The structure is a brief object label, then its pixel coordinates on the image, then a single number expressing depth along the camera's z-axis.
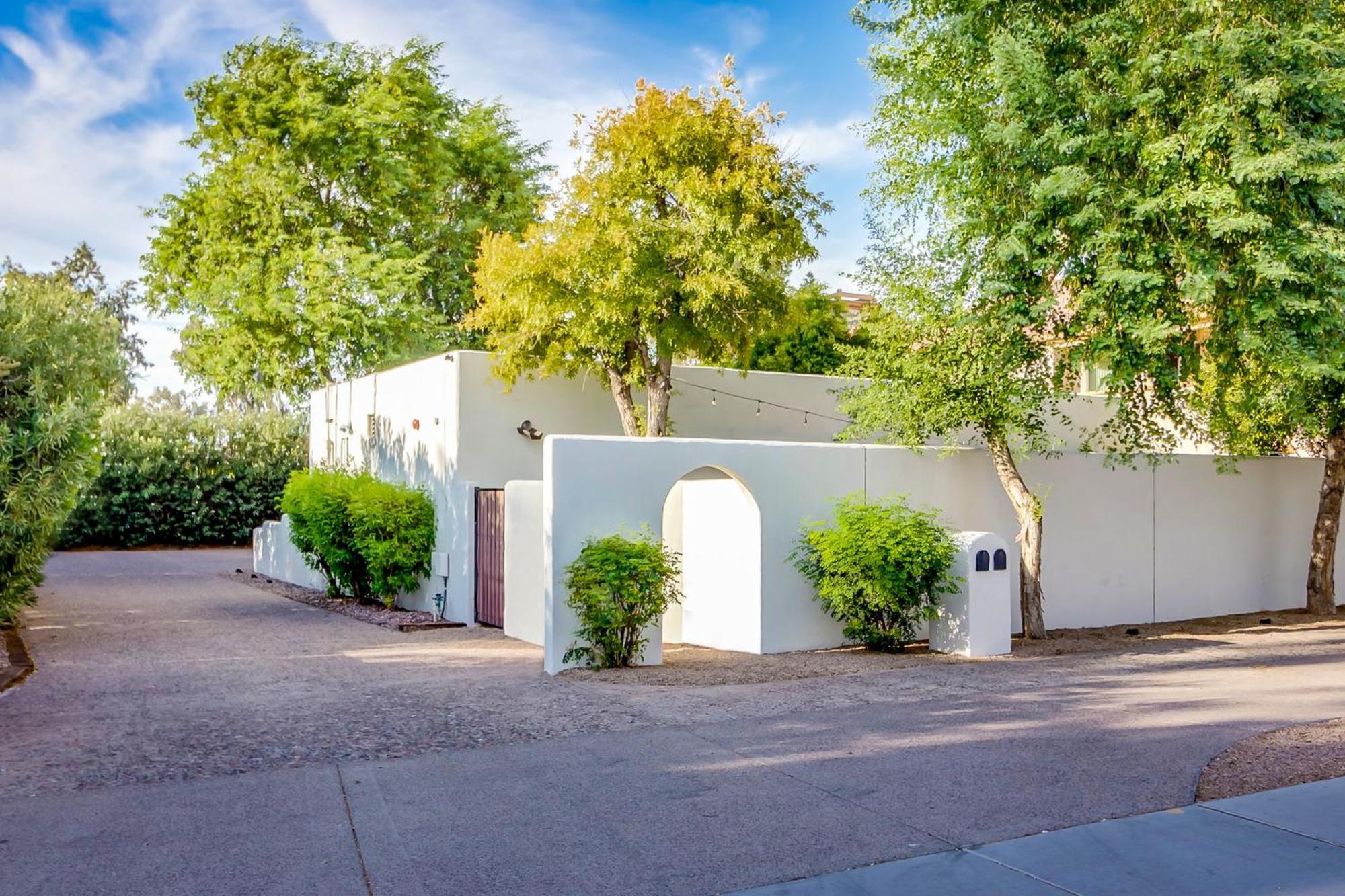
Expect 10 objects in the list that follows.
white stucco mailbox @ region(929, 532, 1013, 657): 11.91
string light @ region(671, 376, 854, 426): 19.56
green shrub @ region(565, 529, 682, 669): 10.46
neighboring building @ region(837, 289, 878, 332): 32.91
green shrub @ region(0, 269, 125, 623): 10.94
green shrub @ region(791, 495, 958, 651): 11.45
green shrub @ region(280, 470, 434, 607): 15.67
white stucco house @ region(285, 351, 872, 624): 14.92
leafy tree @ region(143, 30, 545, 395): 25.45
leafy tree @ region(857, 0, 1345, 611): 9.84
